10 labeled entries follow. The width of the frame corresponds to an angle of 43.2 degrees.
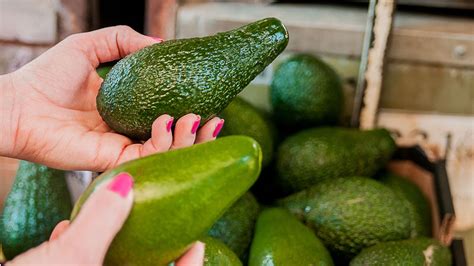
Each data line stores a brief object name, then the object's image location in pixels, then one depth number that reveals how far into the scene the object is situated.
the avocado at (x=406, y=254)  1.04
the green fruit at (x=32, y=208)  1.07
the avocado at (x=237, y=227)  1.10
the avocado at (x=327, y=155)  1.26
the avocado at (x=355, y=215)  1.12
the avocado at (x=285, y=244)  1.01
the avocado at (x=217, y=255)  0.93
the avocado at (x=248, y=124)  1.21
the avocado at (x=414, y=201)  1.19
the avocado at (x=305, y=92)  1.37
